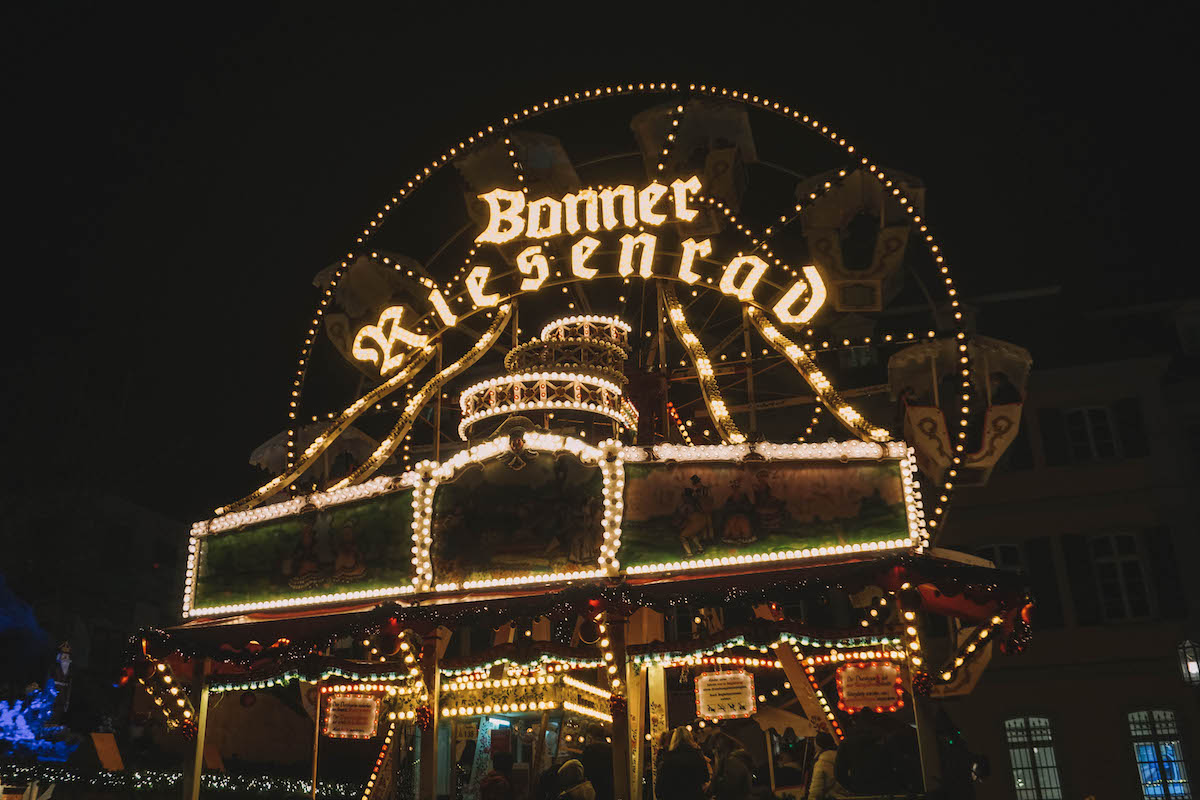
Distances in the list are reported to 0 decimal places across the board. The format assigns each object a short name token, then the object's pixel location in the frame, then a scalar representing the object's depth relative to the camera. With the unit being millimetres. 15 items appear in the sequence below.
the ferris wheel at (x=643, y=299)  15375
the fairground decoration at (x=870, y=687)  13836
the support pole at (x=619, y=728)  11953
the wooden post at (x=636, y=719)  14452
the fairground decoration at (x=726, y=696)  15008
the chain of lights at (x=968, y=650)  12141
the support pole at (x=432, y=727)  12953
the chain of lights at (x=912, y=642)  11852
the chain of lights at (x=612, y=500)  13477
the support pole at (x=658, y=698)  16781
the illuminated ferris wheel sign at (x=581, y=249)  17266
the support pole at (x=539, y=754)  15570
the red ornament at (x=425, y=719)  13484
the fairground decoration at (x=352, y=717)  16312
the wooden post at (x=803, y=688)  15430
